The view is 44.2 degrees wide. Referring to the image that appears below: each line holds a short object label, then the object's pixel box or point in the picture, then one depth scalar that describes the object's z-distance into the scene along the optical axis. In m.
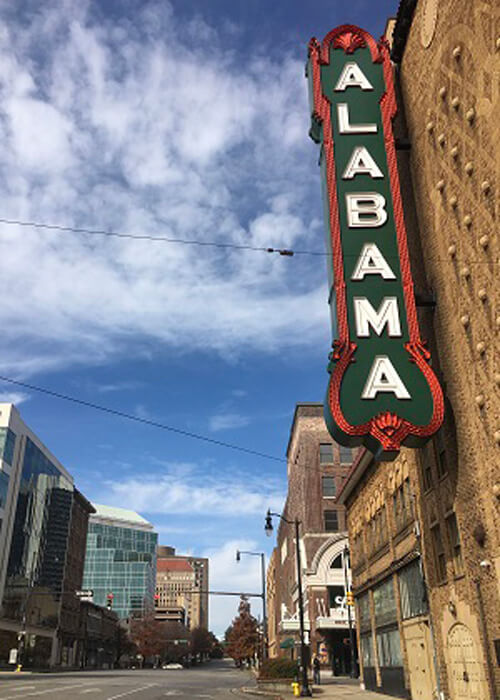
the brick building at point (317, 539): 55.16
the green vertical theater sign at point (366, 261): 17.12
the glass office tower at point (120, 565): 180.88
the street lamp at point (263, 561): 55.91
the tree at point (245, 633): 101.06
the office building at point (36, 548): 77.50
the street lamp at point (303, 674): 30.14
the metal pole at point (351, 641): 42.97
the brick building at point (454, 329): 15.76
